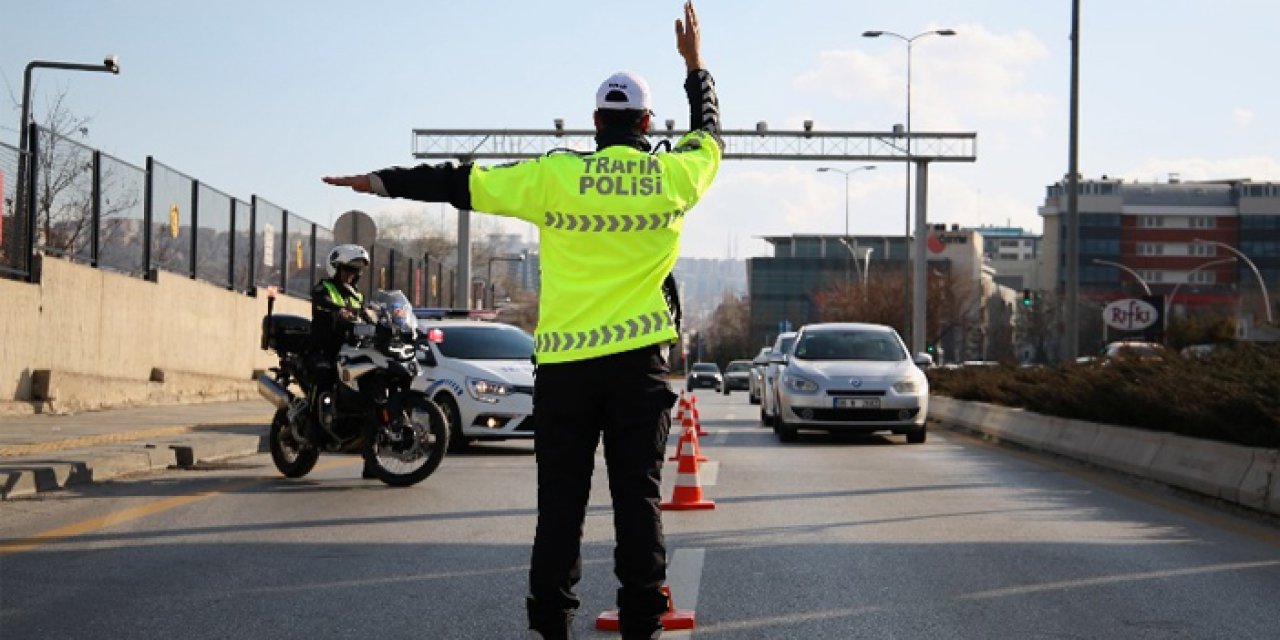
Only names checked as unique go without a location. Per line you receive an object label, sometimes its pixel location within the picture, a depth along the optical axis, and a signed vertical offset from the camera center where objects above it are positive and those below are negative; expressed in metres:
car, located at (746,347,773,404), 26.85 -0.80
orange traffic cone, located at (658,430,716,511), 12.11 -0.99
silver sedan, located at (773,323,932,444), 22.03 -0.68
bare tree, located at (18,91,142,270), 22.14 +1.69
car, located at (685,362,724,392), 83.70 -1.69
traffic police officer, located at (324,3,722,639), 5.80 +0.06
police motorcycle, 13.19 -0.51
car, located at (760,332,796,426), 23.62 -0.68
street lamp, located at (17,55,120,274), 31.23 +4.57
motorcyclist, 13.36 +0.14
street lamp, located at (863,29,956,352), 53.31 +2.41
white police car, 18.23 -0.54
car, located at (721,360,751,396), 74.81 -1.50
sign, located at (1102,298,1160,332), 30.27 +0.56
